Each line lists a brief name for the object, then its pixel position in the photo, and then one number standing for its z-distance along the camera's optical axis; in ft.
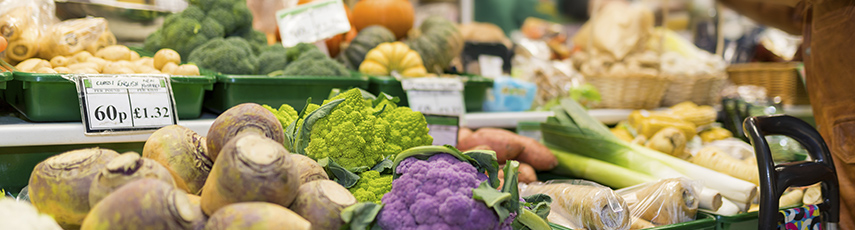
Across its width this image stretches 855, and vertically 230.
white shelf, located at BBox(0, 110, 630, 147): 3.79
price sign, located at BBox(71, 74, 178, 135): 3.84
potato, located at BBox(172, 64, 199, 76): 4.63
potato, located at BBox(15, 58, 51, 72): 4.29
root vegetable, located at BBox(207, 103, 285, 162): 3.11
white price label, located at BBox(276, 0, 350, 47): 6.30
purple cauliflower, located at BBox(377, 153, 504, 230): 2.86
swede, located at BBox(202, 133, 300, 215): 2.53
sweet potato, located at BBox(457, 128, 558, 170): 5.65
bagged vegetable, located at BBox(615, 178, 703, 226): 4.38
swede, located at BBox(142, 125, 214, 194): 3.11
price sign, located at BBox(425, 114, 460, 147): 5.08
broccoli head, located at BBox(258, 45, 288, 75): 5.43
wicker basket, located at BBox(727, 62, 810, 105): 8.78
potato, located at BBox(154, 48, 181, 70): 4.91
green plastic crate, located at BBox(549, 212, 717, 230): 4.05
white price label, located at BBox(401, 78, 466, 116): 5.58
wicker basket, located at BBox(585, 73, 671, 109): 7.82
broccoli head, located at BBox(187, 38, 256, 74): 5.08
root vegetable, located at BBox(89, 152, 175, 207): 2.57
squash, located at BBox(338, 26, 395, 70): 6.69
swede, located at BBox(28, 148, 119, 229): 2.68
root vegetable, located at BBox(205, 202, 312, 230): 2.43
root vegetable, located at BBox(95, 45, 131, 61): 4.96
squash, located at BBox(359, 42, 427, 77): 6.26
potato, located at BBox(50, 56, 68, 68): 4.60
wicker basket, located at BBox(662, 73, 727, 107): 8.49
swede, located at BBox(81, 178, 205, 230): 2.36
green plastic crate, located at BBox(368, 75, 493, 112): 5.68
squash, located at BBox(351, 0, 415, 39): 7.29
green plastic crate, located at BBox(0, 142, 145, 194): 3.90
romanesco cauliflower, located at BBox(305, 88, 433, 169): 3.63
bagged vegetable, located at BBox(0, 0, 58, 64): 4.50
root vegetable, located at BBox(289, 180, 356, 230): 2.81
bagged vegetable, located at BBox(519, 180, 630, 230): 3.97
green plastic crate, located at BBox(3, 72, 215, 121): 3.88
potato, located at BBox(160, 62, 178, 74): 4.70
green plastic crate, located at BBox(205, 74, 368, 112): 4.77
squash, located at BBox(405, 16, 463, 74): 6.96
